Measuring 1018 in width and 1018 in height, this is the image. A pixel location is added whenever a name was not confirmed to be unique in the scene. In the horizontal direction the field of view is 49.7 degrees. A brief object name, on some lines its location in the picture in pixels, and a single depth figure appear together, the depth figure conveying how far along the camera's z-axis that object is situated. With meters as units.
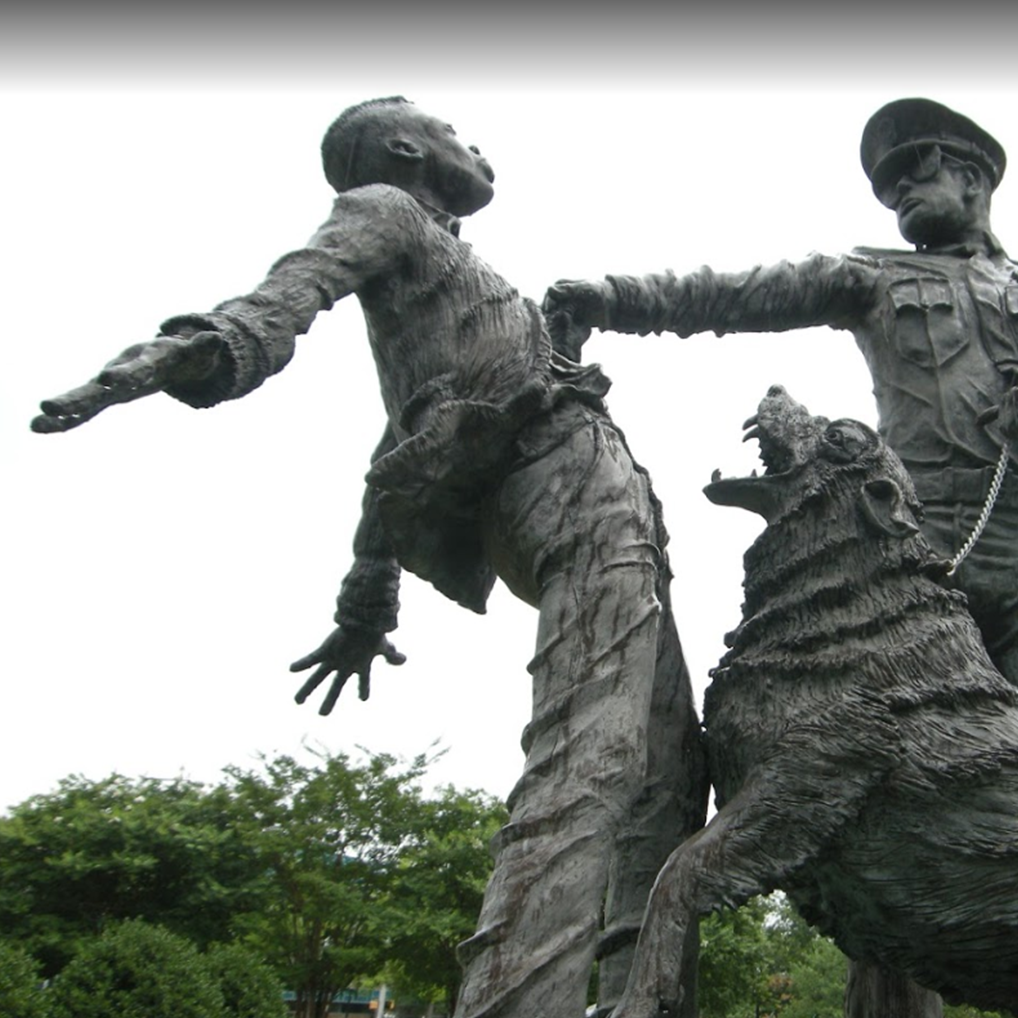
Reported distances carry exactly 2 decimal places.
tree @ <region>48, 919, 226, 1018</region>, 10.30
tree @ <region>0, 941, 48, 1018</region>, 10.63
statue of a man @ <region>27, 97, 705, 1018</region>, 2.27
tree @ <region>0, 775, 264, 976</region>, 16.39
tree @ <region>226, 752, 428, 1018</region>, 17.61
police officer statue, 3.39
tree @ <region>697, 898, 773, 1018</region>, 14.88
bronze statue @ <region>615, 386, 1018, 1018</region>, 2.35
